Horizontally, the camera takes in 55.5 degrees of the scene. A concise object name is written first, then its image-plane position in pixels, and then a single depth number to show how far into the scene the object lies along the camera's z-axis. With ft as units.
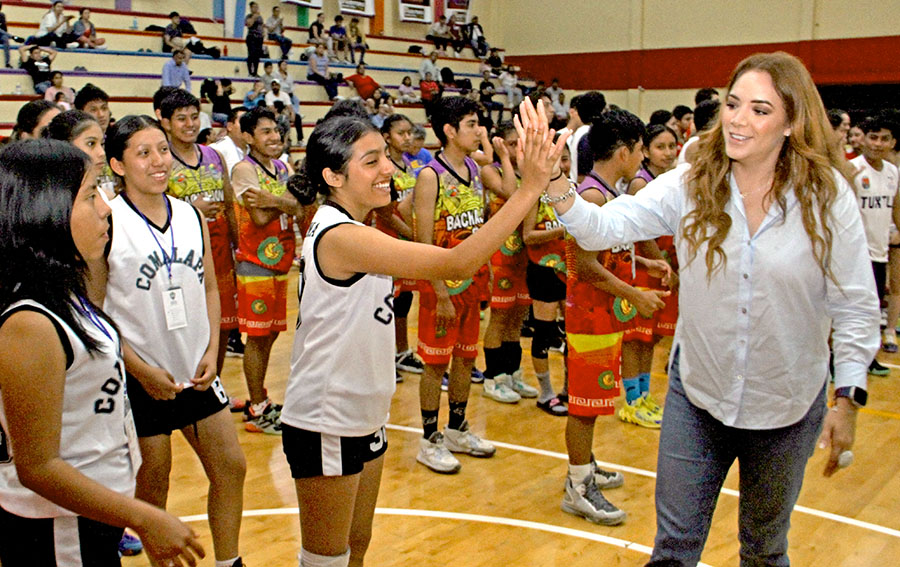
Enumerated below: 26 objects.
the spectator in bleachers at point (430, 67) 65.87
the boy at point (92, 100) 16.49
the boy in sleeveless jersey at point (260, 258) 17.24
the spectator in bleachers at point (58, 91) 40.08
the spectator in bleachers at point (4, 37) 44.60
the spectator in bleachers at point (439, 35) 71.15
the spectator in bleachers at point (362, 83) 59.16
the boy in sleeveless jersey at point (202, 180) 16.12
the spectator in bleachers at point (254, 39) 54.60
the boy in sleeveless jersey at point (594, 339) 13.25
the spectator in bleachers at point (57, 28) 47.06
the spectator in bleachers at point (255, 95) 50.40
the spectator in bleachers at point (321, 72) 58.39
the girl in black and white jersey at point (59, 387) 6.00
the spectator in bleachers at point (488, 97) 62.16
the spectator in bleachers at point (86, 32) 48.67
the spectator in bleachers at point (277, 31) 58.90
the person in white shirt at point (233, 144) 22.36
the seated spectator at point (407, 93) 61.87
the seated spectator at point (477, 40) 73.00
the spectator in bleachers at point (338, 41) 63.57
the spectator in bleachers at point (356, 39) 64.44
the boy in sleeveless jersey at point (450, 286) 15.40
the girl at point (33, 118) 14.16
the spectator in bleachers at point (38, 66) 43.19
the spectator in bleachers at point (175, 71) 48.16
